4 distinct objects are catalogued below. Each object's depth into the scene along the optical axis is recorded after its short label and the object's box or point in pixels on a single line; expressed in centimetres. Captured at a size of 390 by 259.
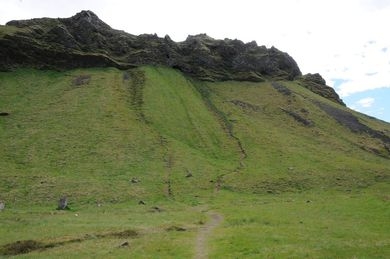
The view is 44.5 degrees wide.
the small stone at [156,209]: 5709
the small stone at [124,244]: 3503
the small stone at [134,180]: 7093
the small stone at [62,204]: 5625
